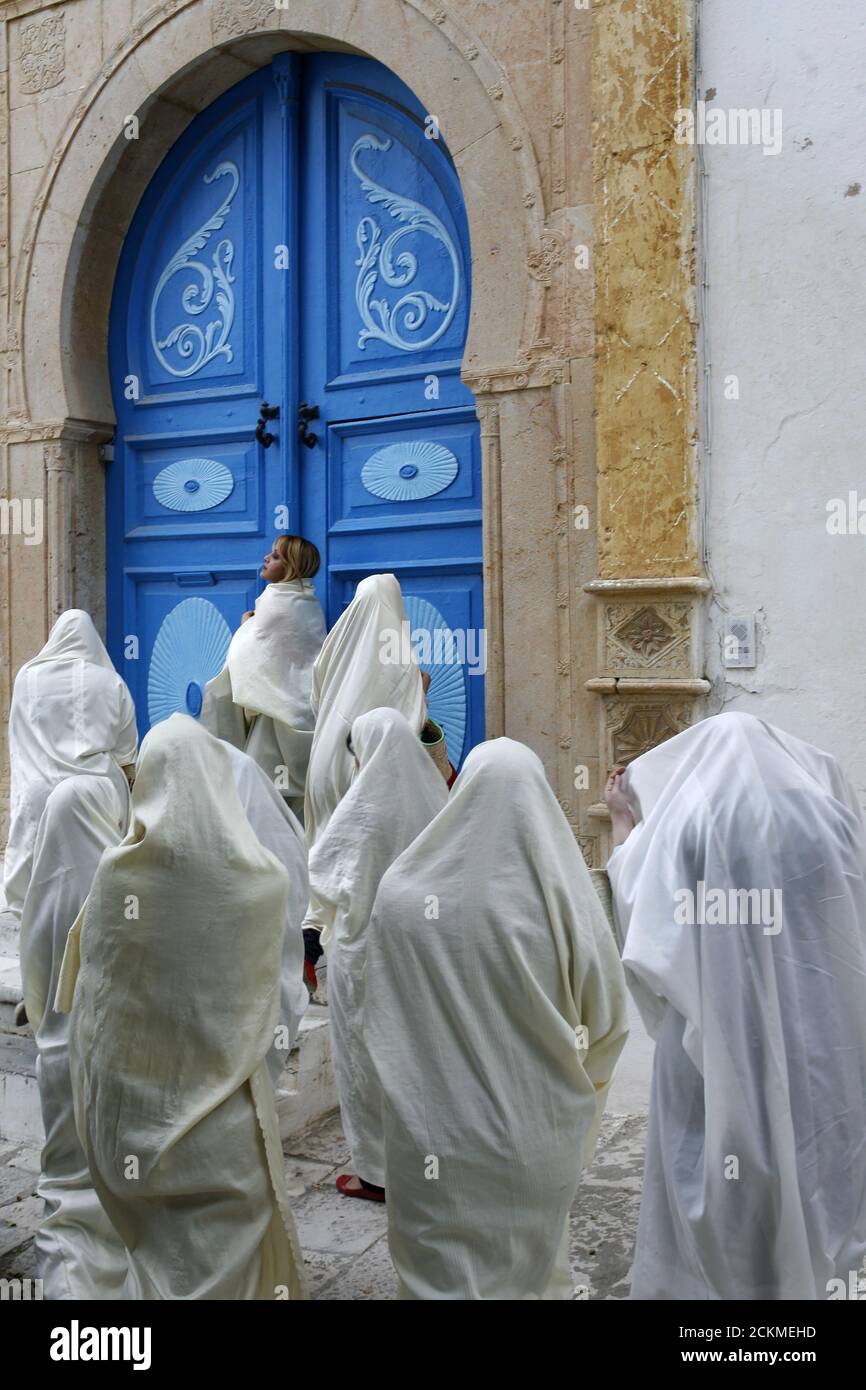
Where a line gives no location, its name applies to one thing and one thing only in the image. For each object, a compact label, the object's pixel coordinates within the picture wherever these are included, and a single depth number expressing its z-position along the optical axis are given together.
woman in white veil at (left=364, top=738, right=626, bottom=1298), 2.45
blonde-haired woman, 5.13
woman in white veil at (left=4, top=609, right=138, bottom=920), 4.90
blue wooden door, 5.42
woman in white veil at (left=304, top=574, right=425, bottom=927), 4.56
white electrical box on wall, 4.43
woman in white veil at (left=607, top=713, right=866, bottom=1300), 2.46
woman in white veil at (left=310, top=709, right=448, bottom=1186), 3.59
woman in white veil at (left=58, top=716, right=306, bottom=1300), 2.46
